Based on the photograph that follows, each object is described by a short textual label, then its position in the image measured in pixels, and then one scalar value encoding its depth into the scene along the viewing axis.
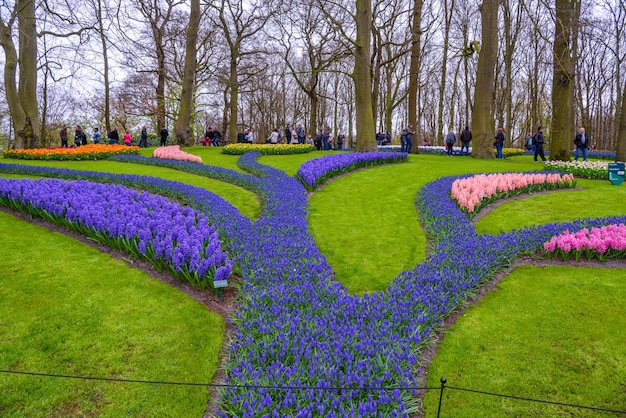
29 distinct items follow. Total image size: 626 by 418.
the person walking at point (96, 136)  27.53
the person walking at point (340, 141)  33.18
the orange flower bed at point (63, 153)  16.55
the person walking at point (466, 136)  22.33
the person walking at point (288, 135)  26.08
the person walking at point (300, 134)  25.45
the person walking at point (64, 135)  25.28
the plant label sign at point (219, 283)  4.61
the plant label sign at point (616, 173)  11.59
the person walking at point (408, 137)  21.95
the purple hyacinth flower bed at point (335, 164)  11.30
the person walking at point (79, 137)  26.45
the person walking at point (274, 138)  24.00
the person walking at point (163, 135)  26.33
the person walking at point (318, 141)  26.27
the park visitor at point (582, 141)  17.50
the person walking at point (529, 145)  29.26
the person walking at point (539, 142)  17.95
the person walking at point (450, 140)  22.92
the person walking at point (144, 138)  26.62
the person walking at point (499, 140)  21.03
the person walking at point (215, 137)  28.09
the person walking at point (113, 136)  26.75
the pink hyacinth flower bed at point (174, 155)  15.94
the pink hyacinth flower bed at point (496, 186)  8.84
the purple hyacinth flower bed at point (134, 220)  5.13
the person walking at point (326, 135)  25.06
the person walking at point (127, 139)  26.78
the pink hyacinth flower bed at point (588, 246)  6.02
